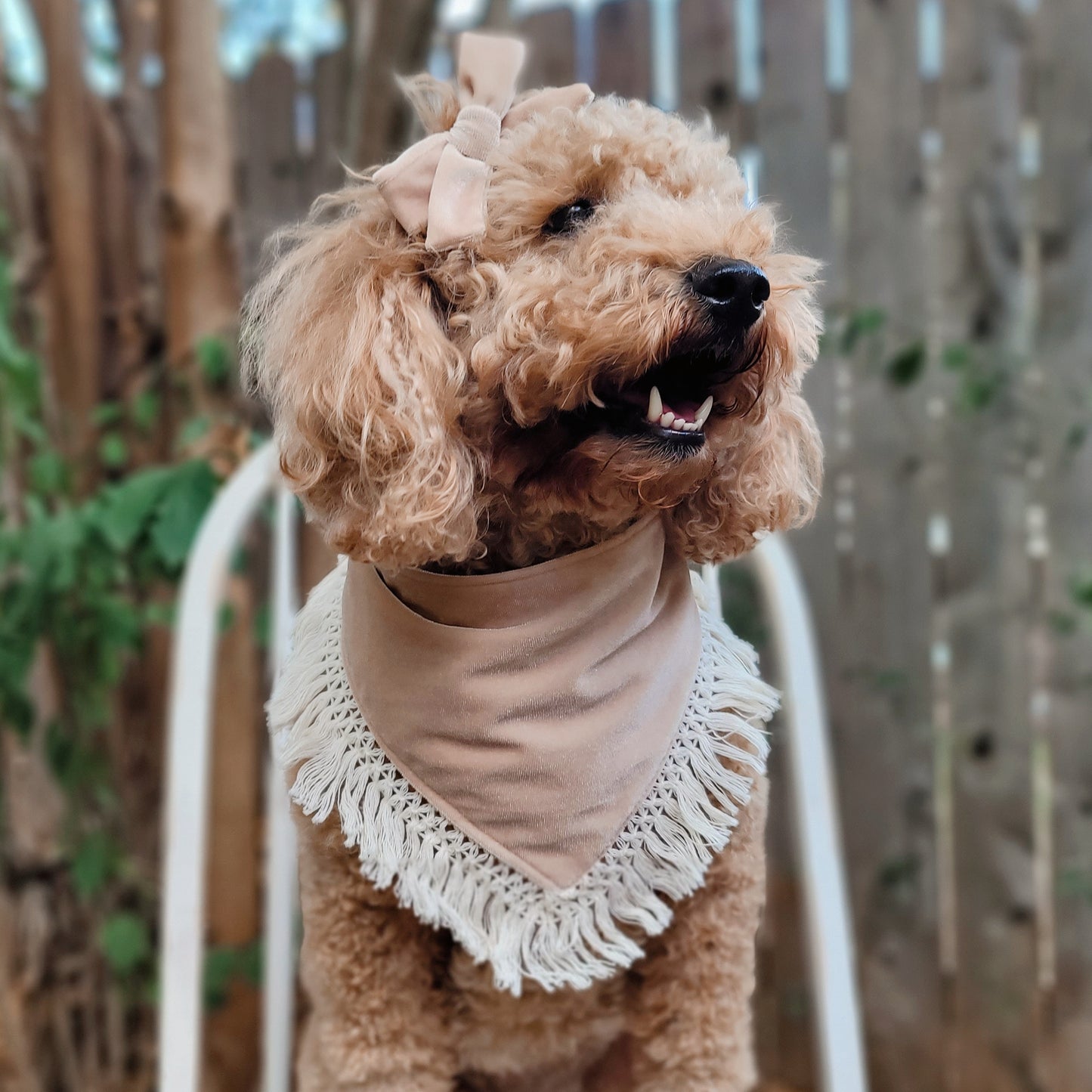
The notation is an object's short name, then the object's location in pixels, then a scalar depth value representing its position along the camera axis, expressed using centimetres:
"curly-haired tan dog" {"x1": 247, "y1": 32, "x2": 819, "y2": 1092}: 42
